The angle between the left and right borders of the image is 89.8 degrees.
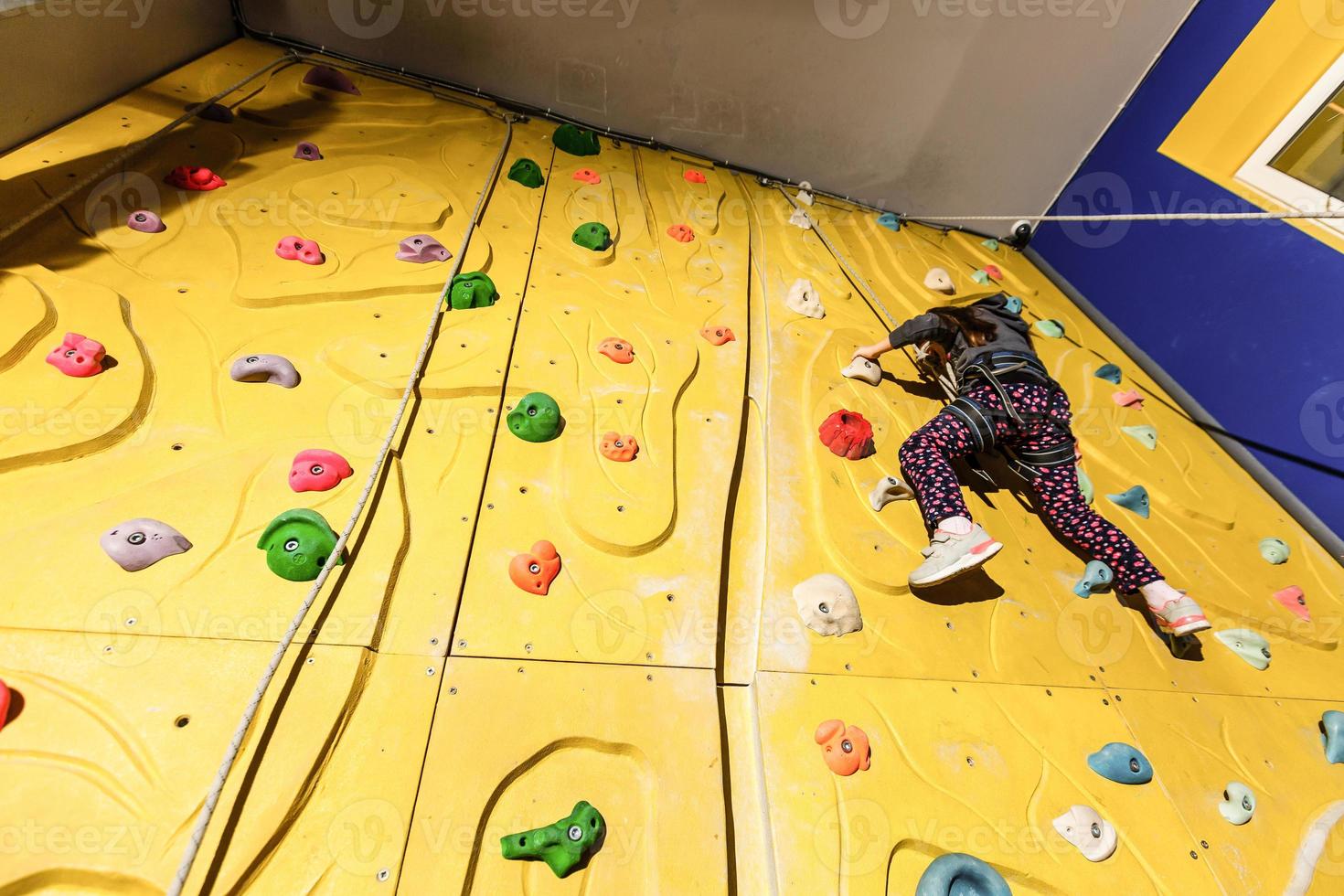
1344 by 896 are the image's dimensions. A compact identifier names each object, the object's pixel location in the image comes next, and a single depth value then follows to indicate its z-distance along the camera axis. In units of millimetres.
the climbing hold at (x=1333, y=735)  1816
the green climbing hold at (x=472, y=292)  2148
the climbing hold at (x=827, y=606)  1677
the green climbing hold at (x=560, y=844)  1211
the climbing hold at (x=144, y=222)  2064
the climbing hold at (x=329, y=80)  2955
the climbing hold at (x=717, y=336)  2371
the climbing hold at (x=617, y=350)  2152
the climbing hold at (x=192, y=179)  2252
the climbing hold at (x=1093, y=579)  1951
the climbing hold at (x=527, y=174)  2785
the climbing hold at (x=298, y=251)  2121
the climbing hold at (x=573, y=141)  3139
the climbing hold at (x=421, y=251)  2256
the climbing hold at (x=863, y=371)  2426
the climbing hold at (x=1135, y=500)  2355
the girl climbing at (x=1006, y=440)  1868
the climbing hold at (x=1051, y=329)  3191
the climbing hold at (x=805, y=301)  2672
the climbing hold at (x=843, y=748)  1450
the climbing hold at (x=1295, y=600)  2205
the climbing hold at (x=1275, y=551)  2361
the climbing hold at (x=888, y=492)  1984
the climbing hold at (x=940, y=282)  3135
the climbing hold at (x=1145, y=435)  2682
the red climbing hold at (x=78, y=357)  1641
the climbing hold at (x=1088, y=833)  1469
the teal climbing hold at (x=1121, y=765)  1595
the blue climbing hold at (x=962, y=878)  1309
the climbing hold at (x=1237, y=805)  1616
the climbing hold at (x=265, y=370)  1772
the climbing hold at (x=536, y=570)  1559
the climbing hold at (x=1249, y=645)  1992
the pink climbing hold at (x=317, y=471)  1596
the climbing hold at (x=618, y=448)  1877
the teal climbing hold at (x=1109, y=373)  2969
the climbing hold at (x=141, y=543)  1386
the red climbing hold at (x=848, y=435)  2104
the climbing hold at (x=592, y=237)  2561
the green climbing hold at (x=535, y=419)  1852
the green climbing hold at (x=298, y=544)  1449
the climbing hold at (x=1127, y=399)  2879
